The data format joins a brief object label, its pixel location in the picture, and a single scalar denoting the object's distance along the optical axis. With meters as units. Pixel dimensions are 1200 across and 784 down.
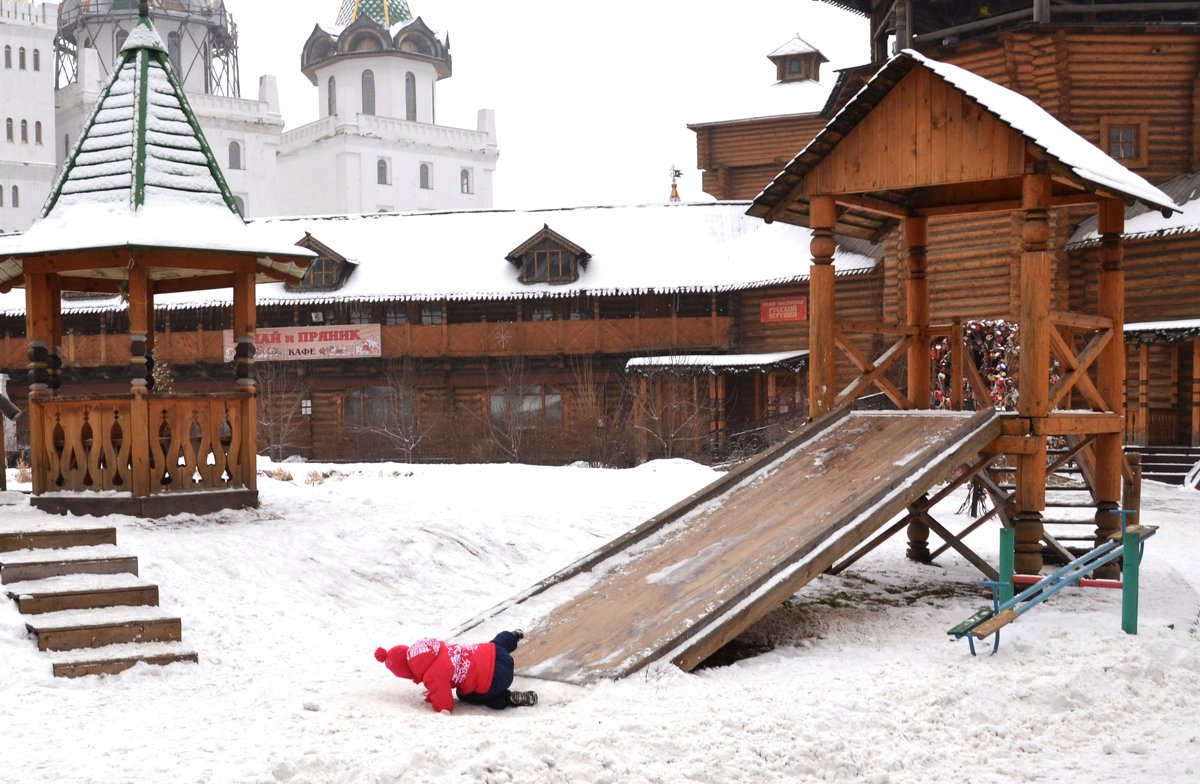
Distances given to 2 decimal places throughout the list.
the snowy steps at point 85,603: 8.06
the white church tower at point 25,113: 64.81
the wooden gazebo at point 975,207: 9.88
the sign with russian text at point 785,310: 32.59
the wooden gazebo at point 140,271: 11.45
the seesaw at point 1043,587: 7.92
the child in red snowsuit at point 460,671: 6.72
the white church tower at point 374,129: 62.94
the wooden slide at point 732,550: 7.63
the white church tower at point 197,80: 66.94
